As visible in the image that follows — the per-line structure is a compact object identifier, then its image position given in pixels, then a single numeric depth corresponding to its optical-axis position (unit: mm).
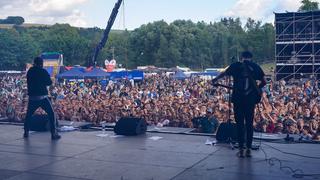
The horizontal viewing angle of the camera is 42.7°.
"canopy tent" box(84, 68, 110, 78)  24844
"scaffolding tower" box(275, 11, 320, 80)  31875
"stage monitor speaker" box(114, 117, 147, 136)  7527
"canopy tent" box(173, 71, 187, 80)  31284
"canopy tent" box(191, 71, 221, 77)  32631
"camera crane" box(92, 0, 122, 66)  27988
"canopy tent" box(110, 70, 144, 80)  29066
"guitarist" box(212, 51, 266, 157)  5449
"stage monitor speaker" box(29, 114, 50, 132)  8188
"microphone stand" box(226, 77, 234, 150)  6493
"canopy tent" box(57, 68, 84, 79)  25319
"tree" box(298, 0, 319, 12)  48500
